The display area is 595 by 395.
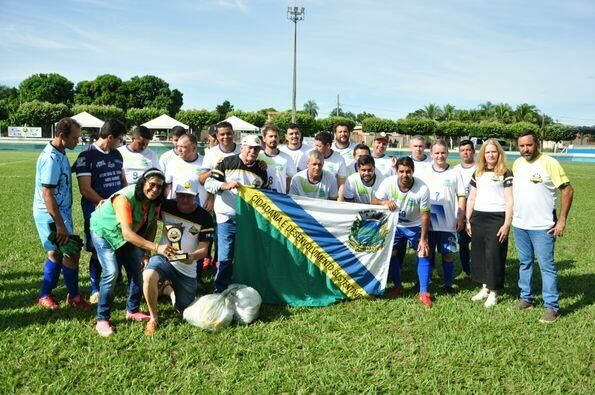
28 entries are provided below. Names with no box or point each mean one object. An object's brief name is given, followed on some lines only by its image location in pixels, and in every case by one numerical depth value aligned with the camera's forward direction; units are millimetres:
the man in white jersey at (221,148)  5887
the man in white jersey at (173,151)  6727
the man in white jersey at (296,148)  7070
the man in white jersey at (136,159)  5965
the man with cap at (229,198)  5363
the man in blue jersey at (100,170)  4961
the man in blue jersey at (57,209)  4605
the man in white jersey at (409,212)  5527
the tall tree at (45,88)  75625
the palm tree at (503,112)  82788
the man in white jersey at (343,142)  7684
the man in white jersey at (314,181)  5605
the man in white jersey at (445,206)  5832
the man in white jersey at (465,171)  6633
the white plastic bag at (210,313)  4516
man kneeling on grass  4453
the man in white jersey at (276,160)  5798
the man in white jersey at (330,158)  7047
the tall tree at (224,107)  90838
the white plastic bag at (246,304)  4718
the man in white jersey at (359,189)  5883
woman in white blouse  5414
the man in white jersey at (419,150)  6680
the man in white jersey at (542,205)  5008
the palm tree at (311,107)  120131
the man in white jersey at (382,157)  7090
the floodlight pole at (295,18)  44062
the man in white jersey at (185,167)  6016
